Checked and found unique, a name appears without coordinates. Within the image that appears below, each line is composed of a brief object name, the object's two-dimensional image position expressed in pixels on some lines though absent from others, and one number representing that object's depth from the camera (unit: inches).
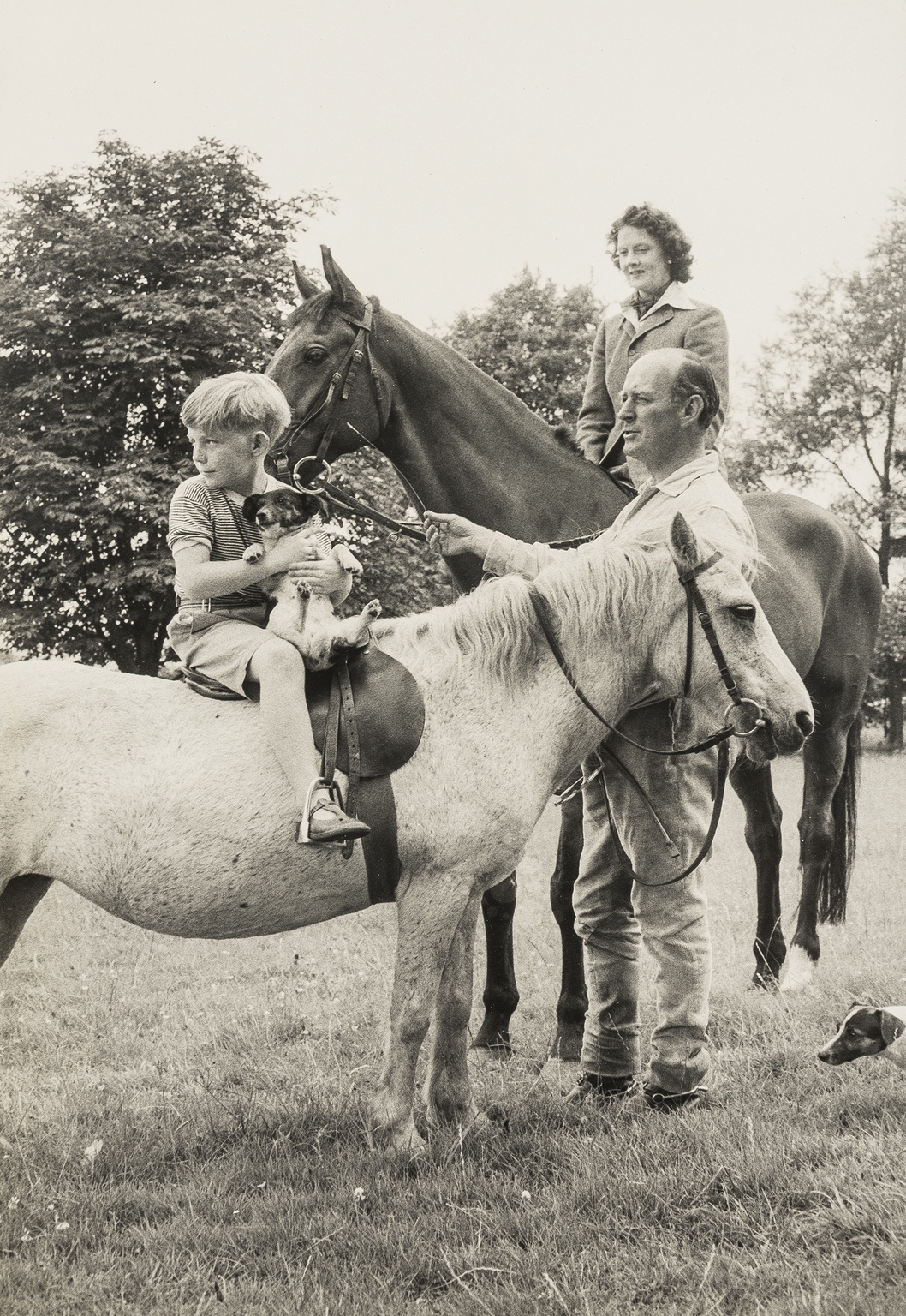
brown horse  191.3
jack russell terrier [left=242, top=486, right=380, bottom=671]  126.6
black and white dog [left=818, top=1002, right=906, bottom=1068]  127.2
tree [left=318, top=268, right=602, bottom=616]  1016.2
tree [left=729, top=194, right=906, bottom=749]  1095.0
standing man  149.6
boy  122.3
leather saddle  125.4
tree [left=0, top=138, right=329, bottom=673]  772.6
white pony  122.5
